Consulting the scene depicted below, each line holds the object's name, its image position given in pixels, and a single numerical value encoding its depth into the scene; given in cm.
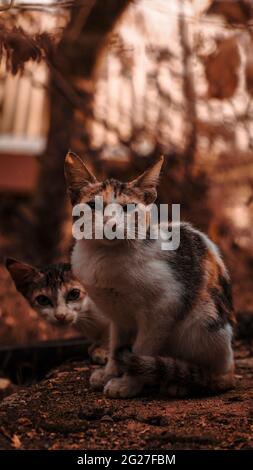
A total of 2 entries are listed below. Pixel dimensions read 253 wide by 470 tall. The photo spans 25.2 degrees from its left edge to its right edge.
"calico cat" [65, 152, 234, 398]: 206
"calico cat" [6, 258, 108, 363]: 247
